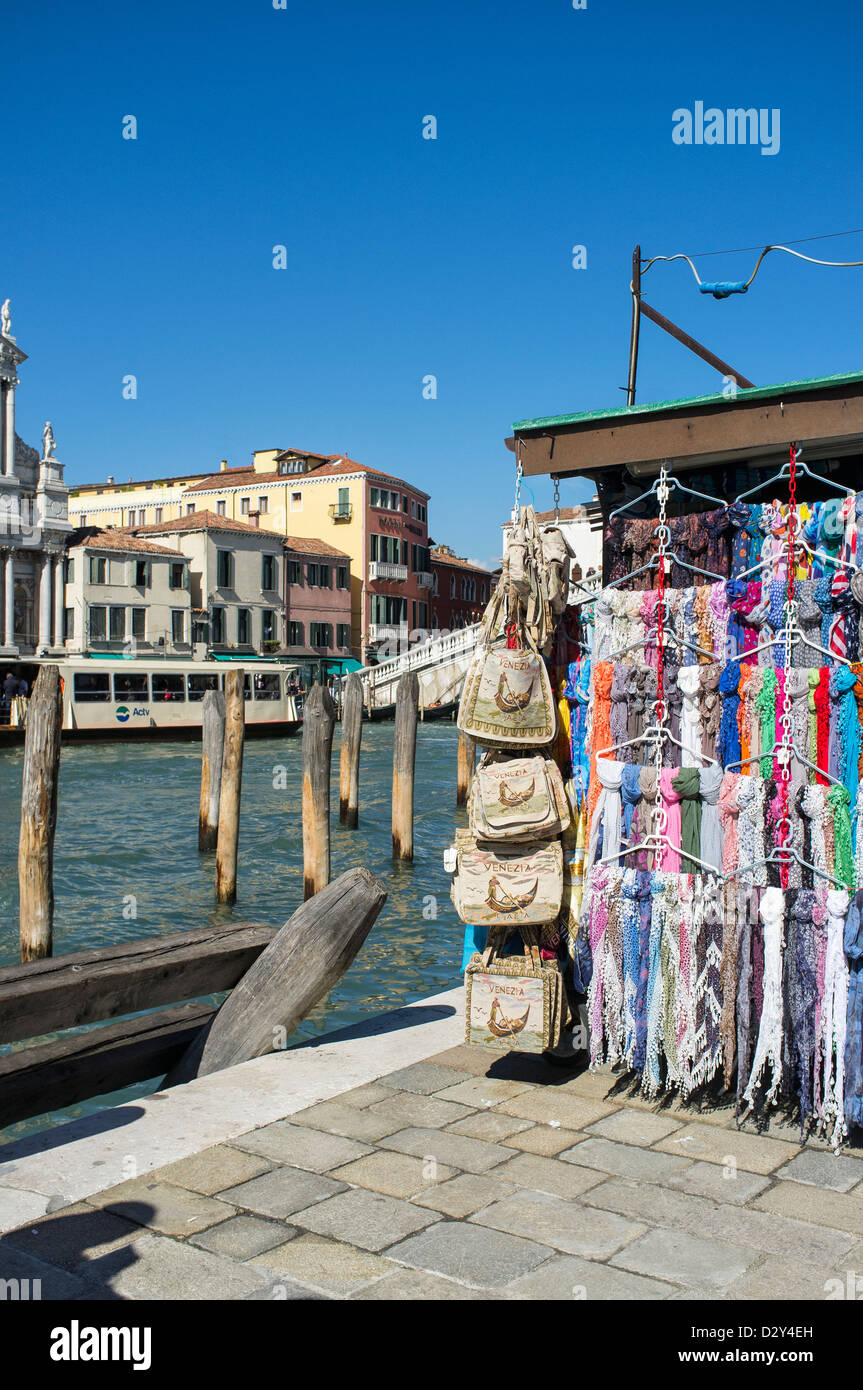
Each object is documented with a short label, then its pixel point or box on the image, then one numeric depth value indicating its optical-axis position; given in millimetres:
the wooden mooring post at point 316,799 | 11570
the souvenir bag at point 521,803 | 4324
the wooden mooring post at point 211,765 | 15688
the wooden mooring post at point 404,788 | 15039
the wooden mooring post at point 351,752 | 18500
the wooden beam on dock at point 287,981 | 4977
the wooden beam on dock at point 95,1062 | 4453
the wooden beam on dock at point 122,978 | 4340
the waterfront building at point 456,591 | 56812
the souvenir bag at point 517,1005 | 4340
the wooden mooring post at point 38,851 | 9484
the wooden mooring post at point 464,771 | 18455
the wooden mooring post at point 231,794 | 12633
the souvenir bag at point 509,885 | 4332
